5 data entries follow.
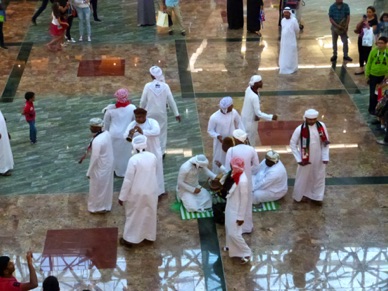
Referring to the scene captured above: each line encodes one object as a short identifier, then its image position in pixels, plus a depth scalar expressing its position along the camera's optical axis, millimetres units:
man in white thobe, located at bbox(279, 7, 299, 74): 11773
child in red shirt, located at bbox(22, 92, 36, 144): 9249
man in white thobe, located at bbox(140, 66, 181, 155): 8703
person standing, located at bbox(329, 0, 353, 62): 12078
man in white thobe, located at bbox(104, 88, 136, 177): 8289
